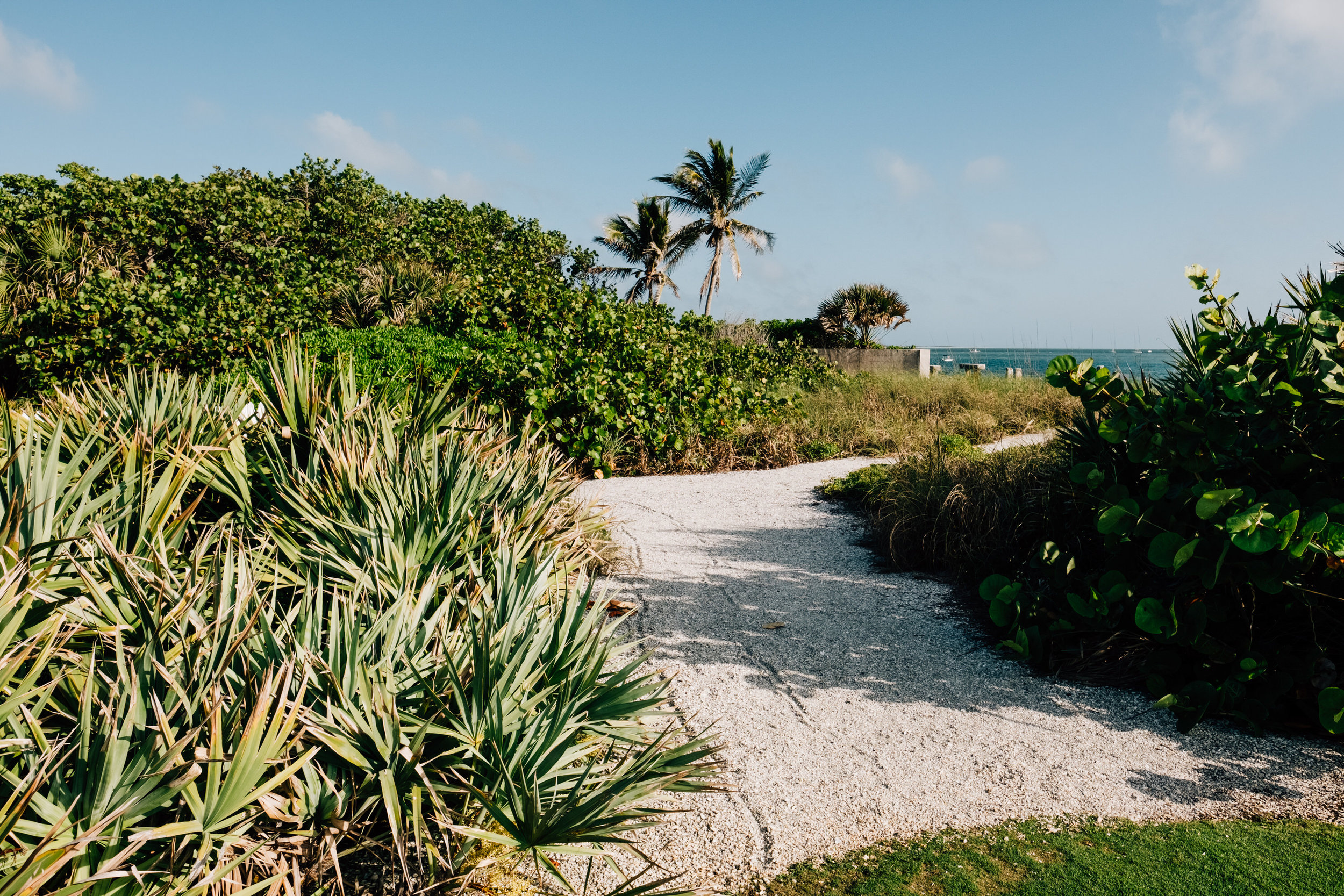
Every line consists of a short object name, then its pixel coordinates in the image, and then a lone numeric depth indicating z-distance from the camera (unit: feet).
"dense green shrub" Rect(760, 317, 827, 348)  86.53
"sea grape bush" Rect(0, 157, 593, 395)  38.04
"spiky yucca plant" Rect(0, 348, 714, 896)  5.21
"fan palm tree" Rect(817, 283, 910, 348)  84.74
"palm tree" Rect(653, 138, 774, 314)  107.86
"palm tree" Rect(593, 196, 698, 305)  112.47
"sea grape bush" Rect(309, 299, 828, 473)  29.04
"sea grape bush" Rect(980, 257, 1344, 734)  9.55
